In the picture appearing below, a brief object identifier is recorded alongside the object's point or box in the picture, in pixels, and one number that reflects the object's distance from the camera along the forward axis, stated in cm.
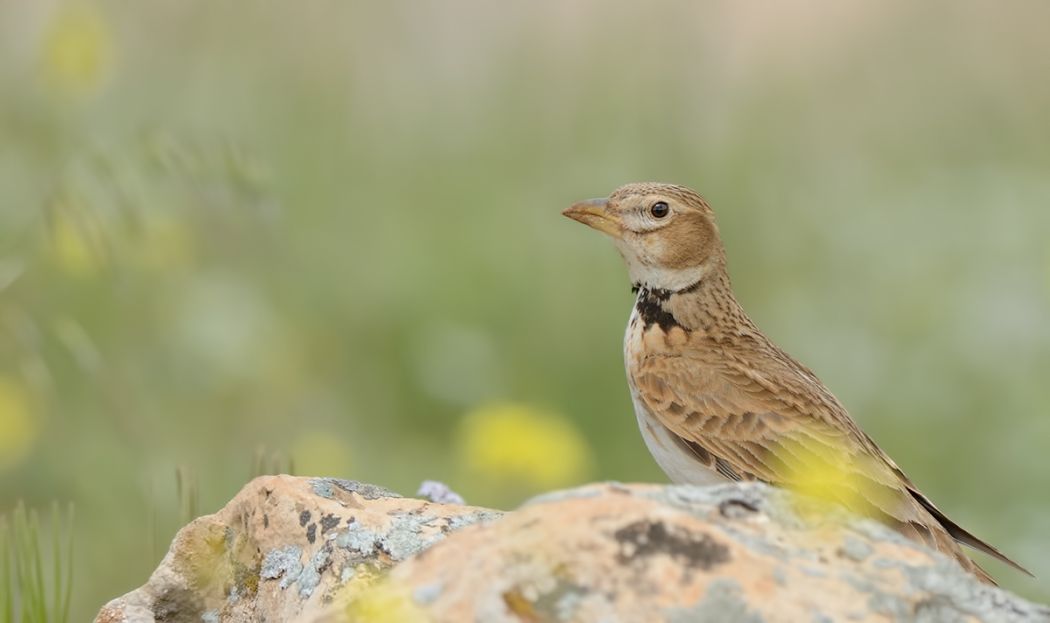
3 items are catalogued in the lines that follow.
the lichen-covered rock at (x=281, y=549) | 859
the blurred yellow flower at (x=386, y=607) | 676
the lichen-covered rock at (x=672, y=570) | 684
